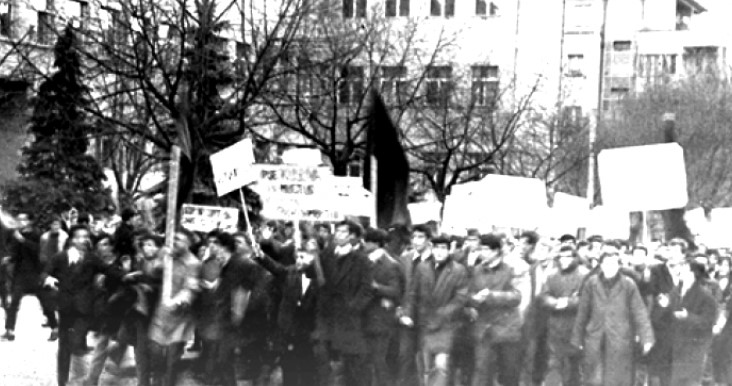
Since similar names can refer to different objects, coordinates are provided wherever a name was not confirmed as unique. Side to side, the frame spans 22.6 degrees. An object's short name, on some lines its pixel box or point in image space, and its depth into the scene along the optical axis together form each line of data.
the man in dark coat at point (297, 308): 16.70
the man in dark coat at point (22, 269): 22.19
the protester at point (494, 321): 17.41
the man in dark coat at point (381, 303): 16.38
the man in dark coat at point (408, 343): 17.06
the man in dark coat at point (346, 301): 16.16
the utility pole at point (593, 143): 35.94
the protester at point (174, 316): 16.52
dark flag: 21.53
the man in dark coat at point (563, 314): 17.98
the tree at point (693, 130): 43.53
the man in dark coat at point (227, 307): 16.66
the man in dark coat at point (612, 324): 17.02
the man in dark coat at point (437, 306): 17.06
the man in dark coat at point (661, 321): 18.47
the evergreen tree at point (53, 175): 43.25
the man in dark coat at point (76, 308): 16.61
